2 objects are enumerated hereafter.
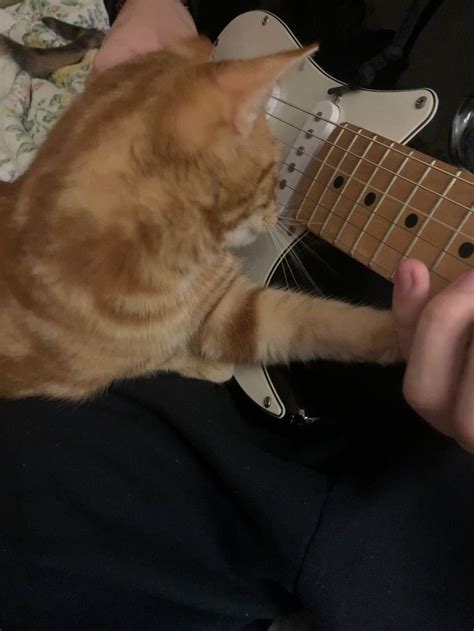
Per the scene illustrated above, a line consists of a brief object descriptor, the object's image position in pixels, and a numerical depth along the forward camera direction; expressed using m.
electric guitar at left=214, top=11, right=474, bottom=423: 0.21
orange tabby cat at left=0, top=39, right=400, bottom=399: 0.21
